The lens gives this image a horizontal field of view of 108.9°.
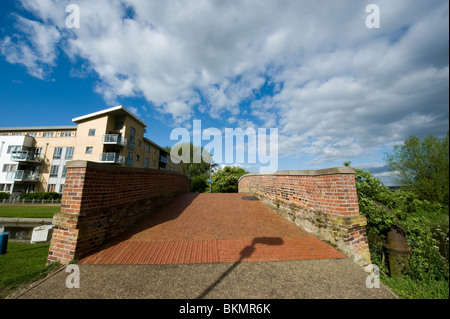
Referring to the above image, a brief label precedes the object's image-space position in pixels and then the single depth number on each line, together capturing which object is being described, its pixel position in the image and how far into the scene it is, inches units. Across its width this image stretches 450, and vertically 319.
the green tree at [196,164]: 1454.2
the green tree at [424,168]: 551.5
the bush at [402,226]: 166.6
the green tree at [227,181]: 673.0
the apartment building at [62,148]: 903.1
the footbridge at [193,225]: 127.2
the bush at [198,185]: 882.3
